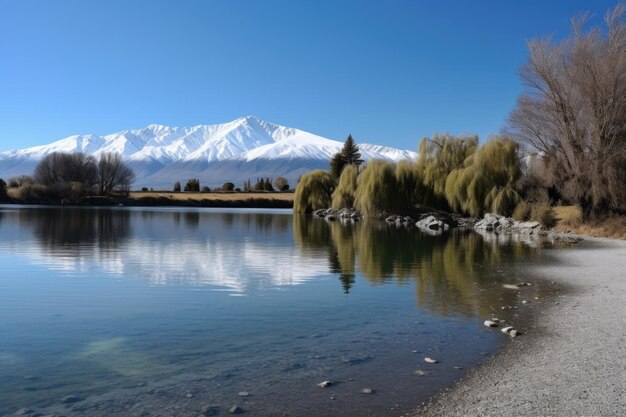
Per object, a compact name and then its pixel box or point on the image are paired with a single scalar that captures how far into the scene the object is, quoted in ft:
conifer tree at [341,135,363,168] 324.19
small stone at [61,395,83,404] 20.74
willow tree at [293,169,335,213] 226.38
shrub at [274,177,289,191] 545.44
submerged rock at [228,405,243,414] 19.75
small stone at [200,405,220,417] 19.67
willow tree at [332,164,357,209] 195.93
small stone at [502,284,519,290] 46.34
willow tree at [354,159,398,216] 169.37
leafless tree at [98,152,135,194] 384.47
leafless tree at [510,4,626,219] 104.42
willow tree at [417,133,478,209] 169.37
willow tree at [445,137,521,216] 143.84
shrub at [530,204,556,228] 127.54
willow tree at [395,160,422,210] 172.24
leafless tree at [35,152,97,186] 365.81
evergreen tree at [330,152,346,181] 296.98
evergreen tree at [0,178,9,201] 325.42
